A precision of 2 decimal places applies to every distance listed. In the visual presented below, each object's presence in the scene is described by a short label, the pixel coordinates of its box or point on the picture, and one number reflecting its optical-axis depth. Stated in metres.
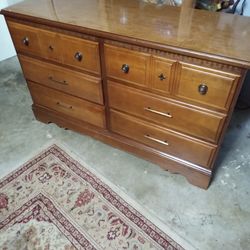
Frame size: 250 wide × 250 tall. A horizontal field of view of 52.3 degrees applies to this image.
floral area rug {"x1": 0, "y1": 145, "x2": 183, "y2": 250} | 1.21
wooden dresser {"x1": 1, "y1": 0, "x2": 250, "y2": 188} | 1.01
